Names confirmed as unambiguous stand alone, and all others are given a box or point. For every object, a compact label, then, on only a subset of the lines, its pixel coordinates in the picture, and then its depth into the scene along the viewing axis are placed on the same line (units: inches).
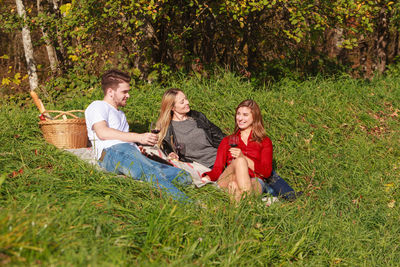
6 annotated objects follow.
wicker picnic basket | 376.5
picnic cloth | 347.0
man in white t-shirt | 317.4
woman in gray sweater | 409.7
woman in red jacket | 314.7
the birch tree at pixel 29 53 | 709.3
